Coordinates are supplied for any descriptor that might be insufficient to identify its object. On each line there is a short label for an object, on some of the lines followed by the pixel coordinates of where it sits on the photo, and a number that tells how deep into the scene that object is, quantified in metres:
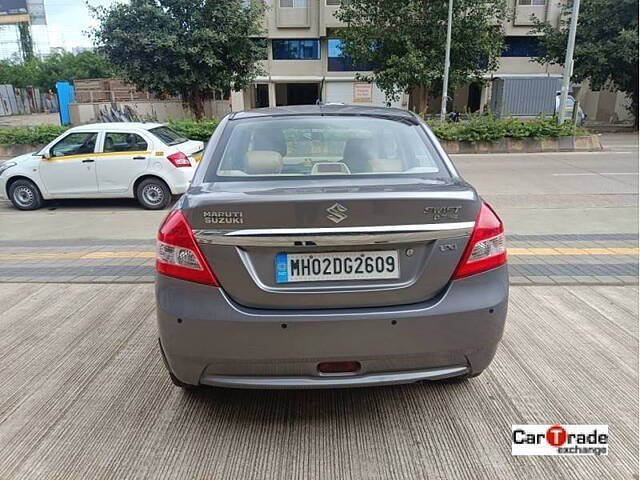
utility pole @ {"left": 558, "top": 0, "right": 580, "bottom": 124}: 16.03
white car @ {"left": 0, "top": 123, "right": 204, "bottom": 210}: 8.38
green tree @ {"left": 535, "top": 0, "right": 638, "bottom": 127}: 21.06
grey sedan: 2.16
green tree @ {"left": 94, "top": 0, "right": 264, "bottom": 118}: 19.36
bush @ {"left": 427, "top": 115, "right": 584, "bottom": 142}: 15.93
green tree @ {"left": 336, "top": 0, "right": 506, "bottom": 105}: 21.80
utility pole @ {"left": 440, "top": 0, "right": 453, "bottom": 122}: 20.33
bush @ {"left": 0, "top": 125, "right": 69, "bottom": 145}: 15.66
